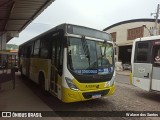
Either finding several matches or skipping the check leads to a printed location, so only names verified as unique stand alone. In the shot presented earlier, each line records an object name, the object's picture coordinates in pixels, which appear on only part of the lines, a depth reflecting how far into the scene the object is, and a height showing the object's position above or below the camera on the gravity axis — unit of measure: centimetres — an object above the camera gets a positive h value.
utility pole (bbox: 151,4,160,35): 1790 +441
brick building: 2000 +408
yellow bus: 432 -27
